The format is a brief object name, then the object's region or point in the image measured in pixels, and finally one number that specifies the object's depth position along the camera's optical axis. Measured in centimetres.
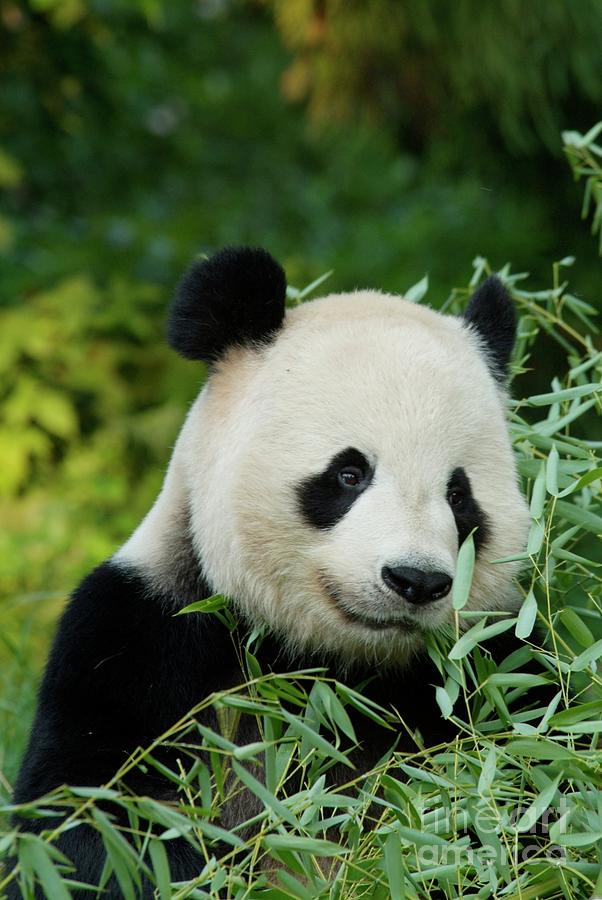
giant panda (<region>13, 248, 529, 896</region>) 496
